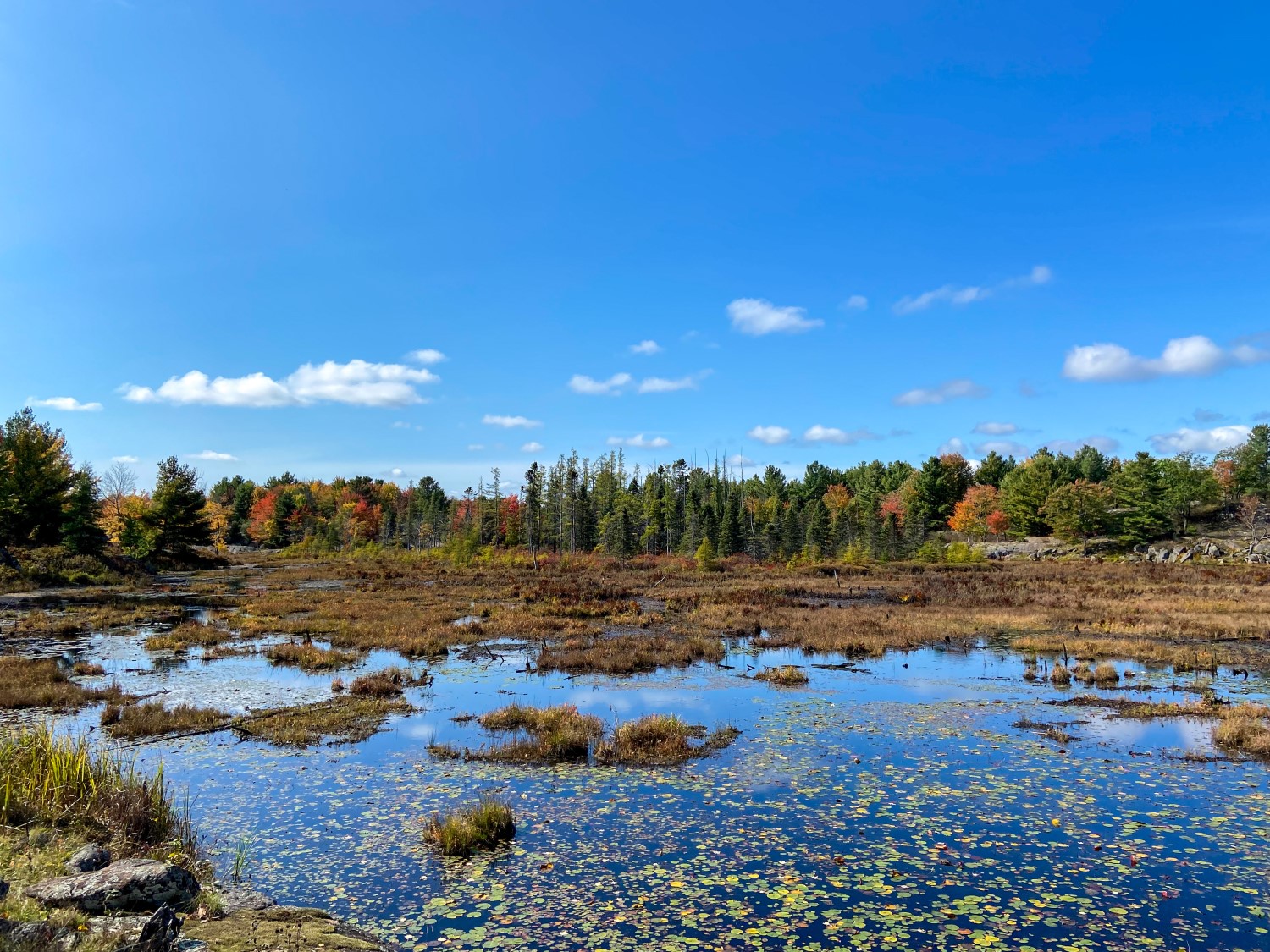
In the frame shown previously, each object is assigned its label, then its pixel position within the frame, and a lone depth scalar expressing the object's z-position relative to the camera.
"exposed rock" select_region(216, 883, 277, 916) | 9.31
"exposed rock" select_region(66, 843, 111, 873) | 8.87
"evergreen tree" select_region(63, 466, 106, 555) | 63.12
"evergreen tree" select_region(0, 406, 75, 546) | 63.00
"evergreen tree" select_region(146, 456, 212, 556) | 76.75
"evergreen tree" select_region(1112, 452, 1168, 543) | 94.81
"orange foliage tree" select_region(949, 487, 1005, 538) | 112.31
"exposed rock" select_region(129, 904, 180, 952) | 7.23
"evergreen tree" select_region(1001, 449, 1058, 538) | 108.88
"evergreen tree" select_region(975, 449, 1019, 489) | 141.88
